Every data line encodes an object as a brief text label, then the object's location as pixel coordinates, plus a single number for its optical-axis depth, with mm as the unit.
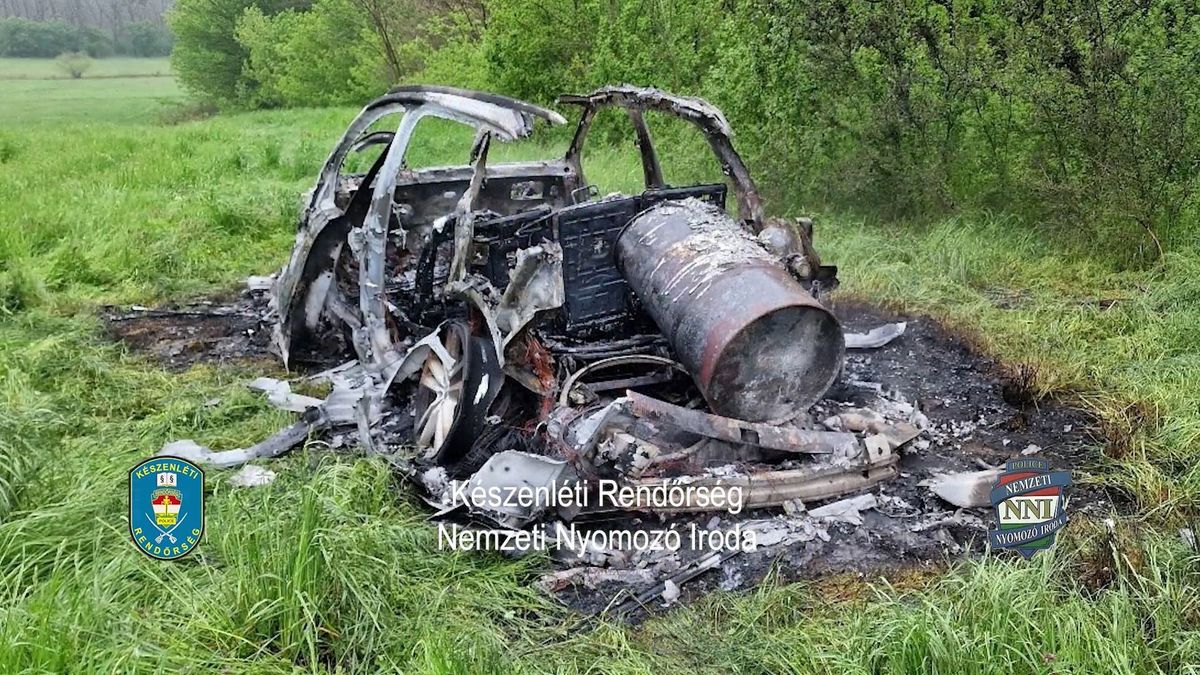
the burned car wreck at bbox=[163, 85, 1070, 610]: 3768
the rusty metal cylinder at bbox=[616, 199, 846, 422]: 3832
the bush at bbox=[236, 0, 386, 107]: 24734
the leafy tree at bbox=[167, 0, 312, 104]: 35156
